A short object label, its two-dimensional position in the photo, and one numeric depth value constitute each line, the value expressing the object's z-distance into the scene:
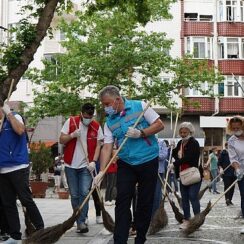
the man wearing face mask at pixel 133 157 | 6.33
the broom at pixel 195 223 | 8.38
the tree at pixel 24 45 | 9.27
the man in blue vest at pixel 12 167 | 6.97
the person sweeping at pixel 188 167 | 9.27
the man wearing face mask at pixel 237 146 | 8.96
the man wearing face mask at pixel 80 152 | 8.78
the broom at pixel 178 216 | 9.54
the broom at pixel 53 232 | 6.92
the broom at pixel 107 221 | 7.98
